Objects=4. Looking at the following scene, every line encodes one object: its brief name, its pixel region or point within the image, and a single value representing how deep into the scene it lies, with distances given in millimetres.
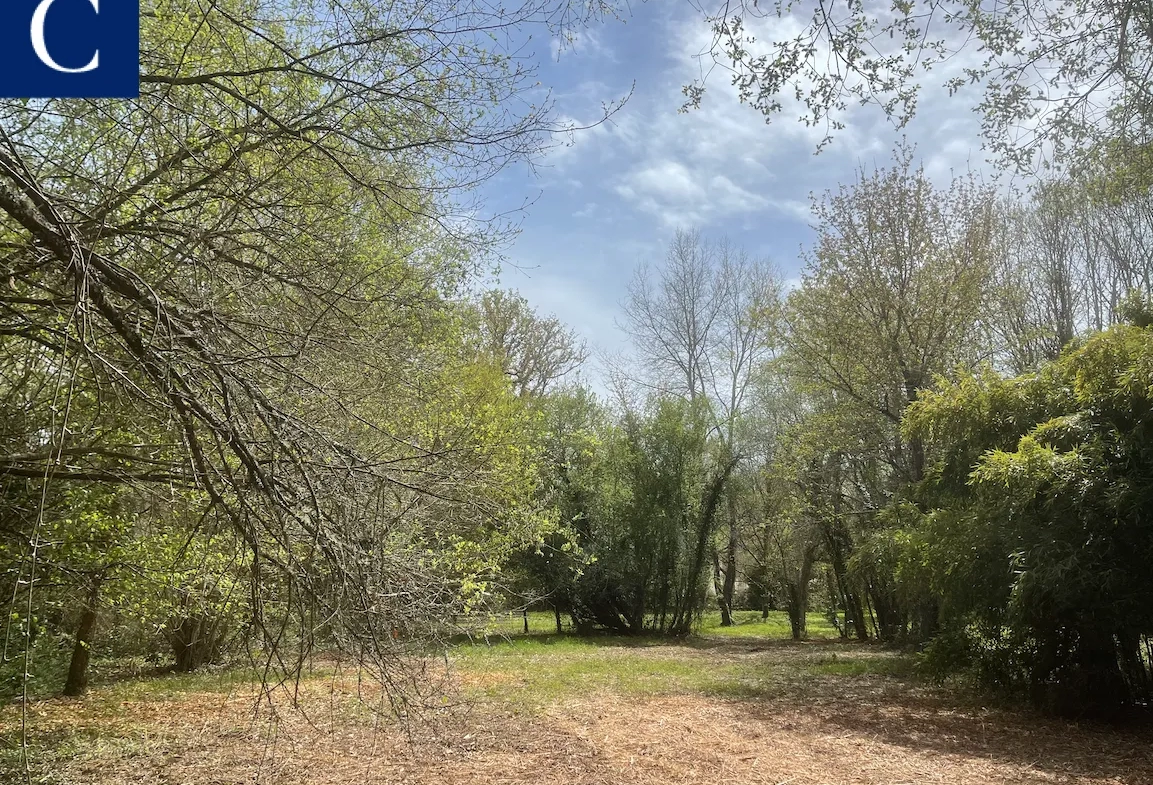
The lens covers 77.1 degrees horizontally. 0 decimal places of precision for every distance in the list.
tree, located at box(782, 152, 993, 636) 11633
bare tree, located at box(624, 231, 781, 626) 21203
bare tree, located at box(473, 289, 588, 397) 20516
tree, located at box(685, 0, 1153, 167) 3080
